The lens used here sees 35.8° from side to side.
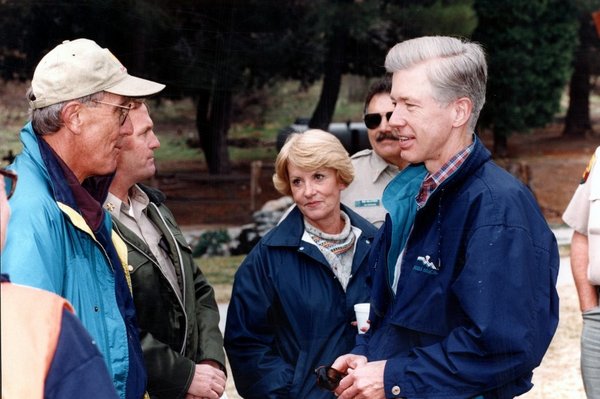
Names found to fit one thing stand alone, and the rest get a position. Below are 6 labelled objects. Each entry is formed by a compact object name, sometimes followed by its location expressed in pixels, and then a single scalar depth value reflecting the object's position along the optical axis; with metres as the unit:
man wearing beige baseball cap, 2.38
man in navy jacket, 2.43
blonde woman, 3.50
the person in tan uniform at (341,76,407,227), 4.32
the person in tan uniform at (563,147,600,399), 3.69
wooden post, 9.05
